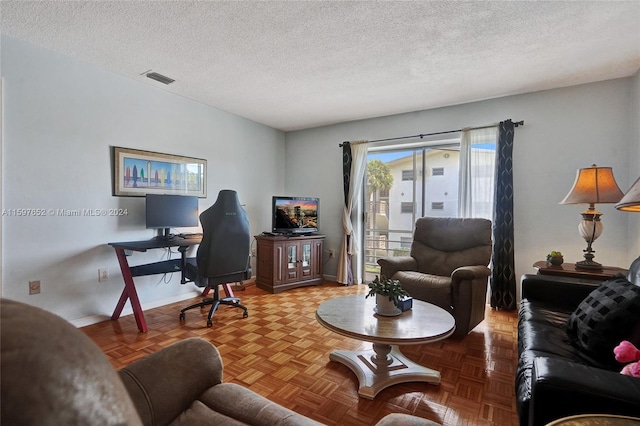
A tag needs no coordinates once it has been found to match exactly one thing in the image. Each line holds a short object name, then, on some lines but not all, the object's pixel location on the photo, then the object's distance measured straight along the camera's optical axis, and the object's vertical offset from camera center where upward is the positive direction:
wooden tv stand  3.92 -0.75
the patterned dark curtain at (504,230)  3.27 -0.23
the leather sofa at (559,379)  0.86 -0.58
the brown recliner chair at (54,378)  0.38 -0.24
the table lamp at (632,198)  1.08 +0.04
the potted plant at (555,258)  2.51 -0.41
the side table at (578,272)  2.19 -0.47
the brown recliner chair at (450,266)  2.46 -0.54
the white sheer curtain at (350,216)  4.34 -0.13
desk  2.63 -0.58
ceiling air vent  2.93 +1.26
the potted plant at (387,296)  1.87 -0.54
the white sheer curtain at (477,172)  3.44 +0.42
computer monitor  3.06 -0.07
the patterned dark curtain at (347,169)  4.40 +0.56
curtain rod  3.29 +0.93
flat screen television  4.15 -0.12
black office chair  2.70 -0.39
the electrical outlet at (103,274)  2.86 -0.66
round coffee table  1.61 -0.67
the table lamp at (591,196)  2.32 +0.11
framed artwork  3.01 +0.34
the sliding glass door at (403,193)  3.86 +0.20
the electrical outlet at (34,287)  2.45 -0.67
